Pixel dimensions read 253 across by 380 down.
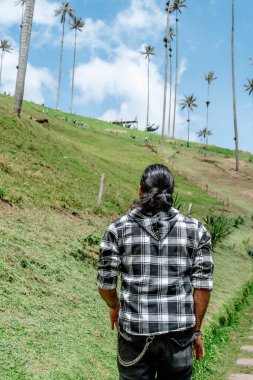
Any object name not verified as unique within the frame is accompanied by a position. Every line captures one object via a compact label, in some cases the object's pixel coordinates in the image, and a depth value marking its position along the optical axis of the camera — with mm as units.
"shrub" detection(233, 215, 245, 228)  26980
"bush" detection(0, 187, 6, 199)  10878
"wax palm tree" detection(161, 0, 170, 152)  60681
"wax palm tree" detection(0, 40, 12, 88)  91638
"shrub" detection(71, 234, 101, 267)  9427
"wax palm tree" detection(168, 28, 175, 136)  84688
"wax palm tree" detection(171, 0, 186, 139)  79750
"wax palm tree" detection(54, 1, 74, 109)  82062
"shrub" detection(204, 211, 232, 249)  17533
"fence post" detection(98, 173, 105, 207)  15886
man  2875
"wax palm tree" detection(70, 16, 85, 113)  88875
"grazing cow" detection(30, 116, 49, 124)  33016
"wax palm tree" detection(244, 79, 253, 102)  79438
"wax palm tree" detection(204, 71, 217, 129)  99000
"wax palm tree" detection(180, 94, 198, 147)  105750
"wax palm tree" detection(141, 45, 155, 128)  103362
